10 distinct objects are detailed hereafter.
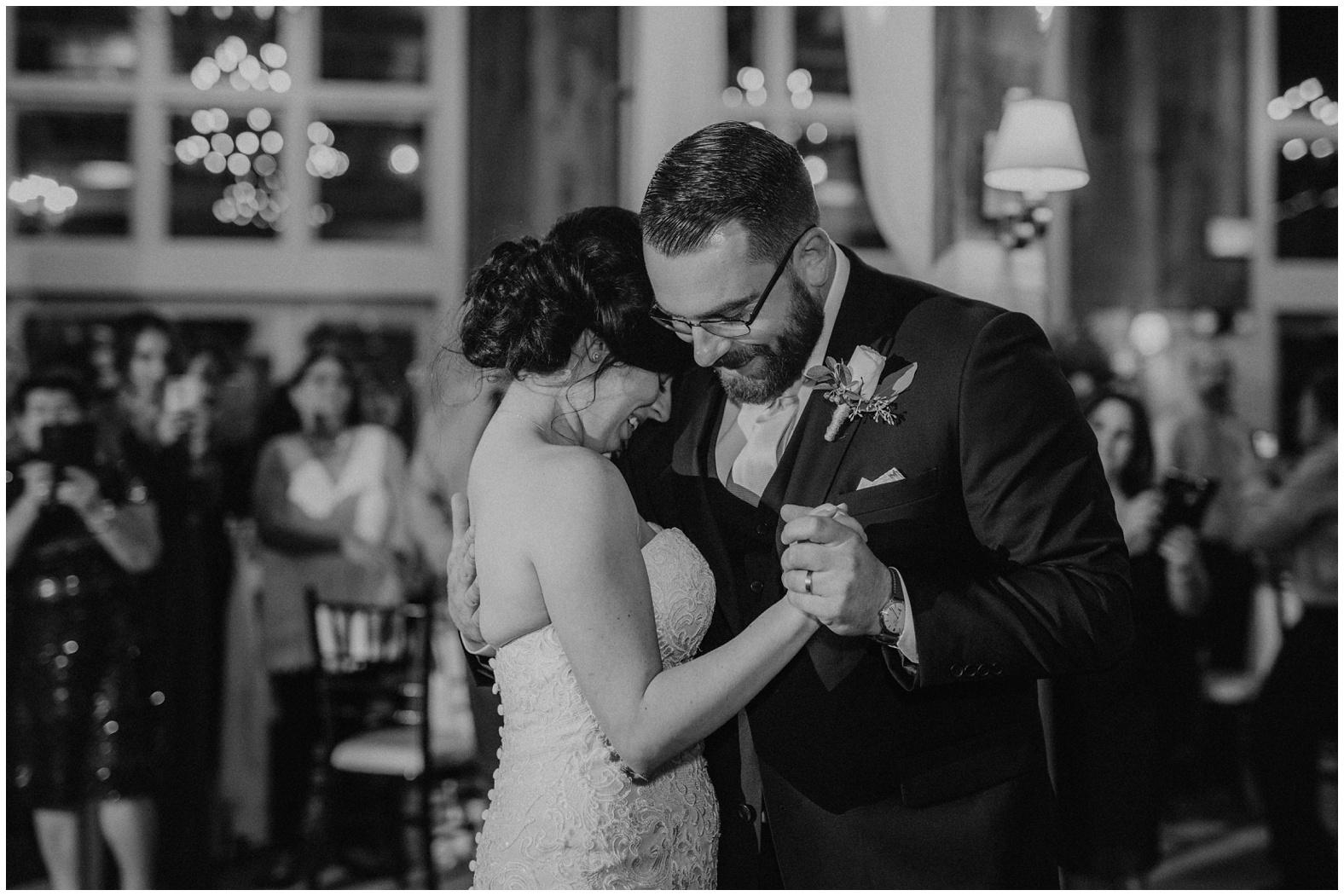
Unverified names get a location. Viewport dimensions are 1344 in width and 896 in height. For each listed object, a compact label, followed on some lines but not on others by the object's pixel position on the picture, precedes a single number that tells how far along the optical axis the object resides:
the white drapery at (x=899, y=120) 5.21
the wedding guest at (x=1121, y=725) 4.13
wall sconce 4.12
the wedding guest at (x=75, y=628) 3.64
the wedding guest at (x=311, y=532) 4.50
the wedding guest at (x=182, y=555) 3.96
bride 1.66
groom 1.68
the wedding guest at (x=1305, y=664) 3.91
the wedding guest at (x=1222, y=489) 5.13
